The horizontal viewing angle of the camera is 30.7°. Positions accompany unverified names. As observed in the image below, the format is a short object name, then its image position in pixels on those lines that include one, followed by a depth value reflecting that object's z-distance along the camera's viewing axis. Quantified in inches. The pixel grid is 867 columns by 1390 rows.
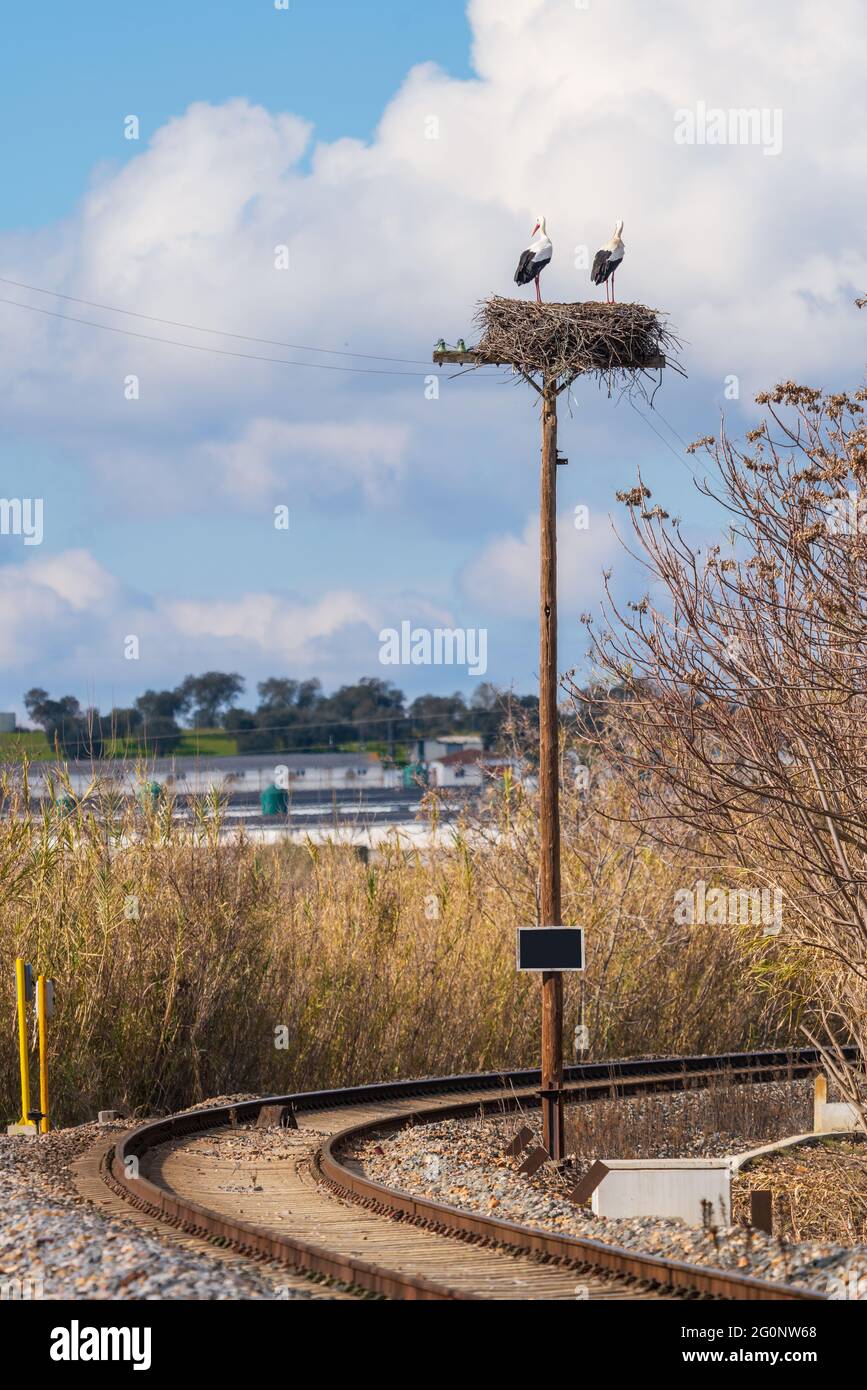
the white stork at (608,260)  594.9
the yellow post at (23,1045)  580.7
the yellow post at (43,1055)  585.0
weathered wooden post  575.8
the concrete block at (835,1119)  557.3
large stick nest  575.5
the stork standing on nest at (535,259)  601.3
